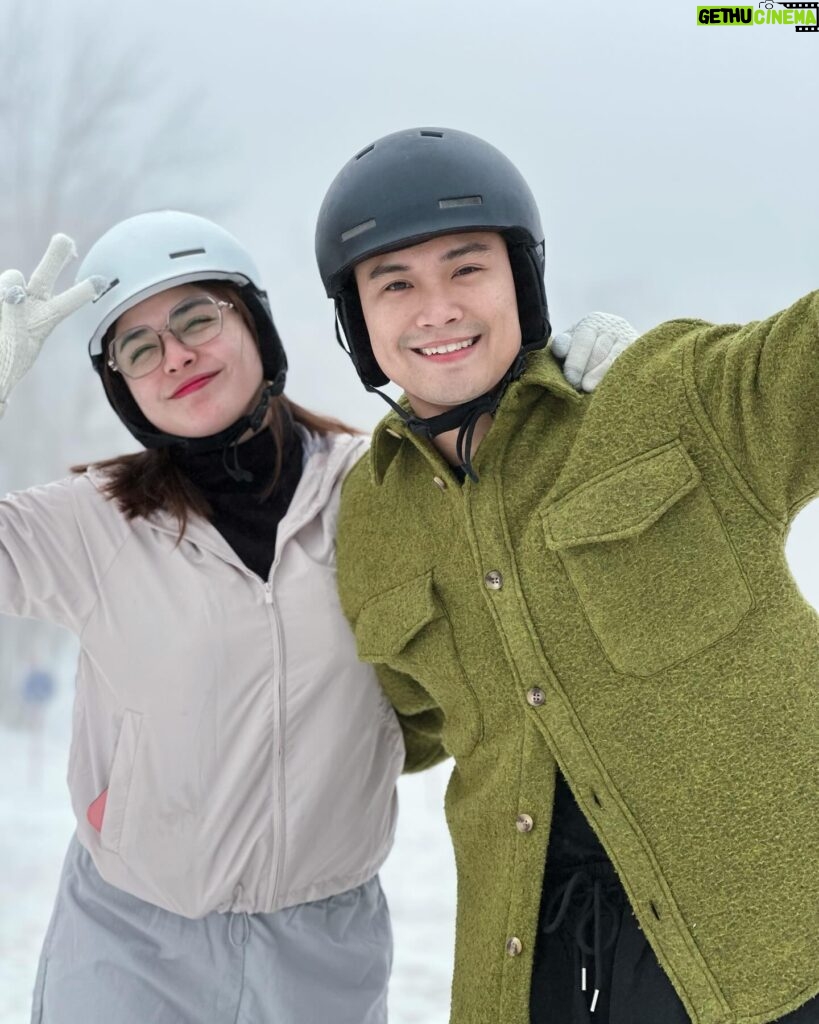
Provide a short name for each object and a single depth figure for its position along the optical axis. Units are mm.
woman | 1992
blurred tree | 5504
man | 1493
